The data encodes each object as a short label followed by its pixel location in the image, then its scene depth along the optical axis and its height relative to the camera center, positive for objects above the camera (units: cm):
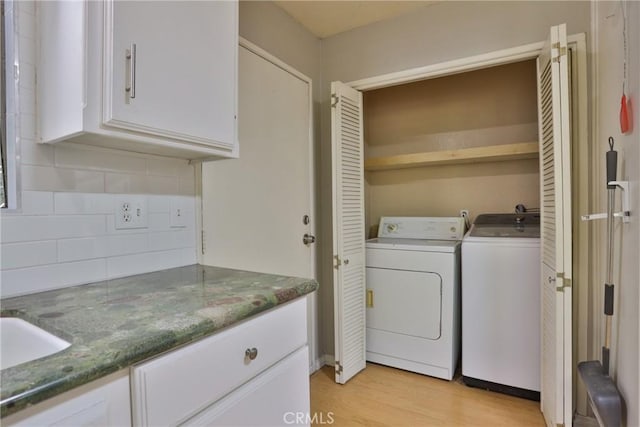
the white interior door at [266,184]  173 +16
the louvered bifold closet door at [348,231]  224 -13
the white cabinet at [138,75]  96 +42
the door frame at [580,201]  179 +5
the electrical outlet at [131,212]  129 +0
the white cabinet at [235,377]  73 -42
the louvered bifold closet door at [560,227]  157 -7
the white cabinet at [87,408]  56 -34
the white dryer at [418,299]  230 -61
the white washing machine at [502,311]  205 -61
